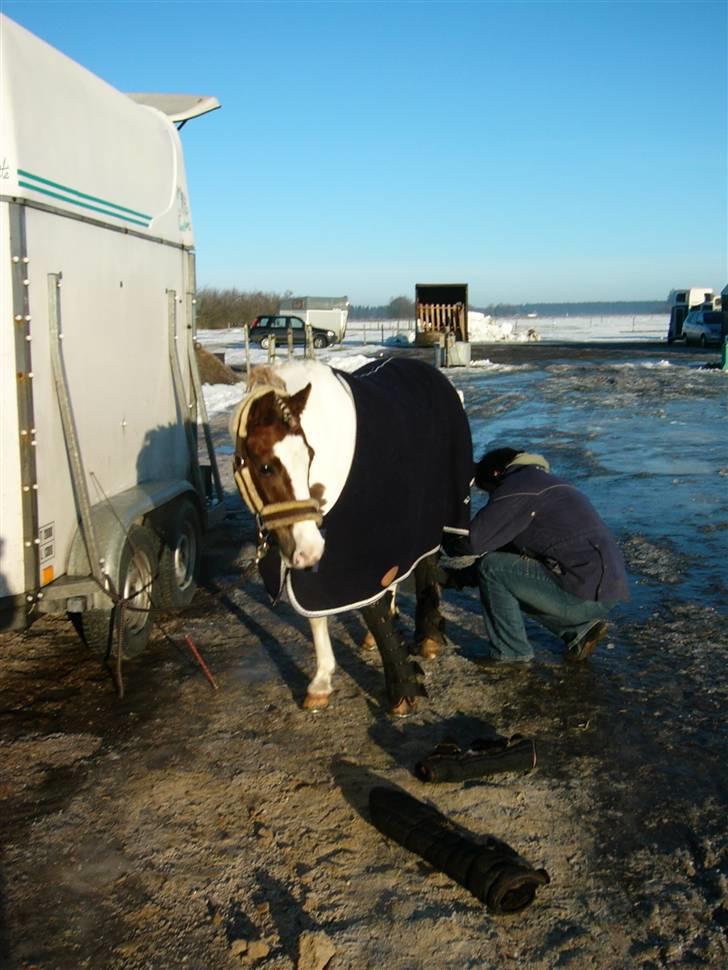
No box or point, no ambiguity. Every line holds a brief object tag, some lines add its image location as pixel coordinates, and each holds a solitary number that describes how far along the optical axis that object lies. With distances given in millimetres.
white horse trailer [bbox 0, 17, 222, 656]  4434
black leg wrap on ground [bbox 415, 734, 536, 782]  3932
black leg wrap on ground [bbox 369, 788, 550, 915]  3135
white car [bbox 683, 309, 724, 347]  43625
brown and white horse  3891
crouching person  5121
